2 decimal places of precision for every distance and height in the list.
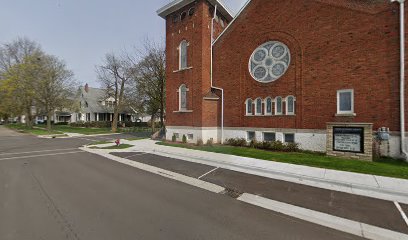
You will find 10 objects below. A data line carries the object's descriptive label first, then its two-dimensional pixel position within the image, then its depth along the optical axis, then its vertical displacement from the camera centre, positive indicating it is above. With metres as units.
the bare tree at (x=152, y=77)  27.11 +5.86
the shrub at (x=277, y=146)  13.56 -1.78
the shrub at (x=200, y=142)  16.29 -1.85
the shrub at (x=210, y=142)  16.23 -1.82
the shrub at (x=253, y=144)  14.65 -1.77
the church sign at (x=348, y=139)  10.87 -1.09
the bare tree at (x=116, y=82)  35.07 +6.61
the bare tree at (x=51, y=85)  32.81 +5.77
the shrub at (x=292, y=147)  13.32 -1.82
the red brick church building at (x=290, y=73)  11.13 +3.20
